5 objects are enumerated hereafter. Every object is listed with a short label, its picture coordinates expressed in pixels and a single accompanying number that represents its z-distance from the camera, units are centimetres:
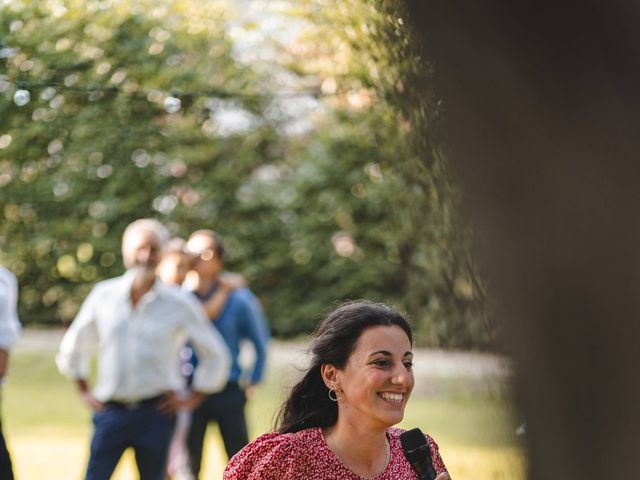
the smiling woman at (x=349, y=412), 623
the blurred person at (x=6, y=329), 1045
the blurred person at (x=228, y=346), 1368
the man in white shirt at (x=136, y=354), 1165
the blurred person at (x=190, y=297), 1409
